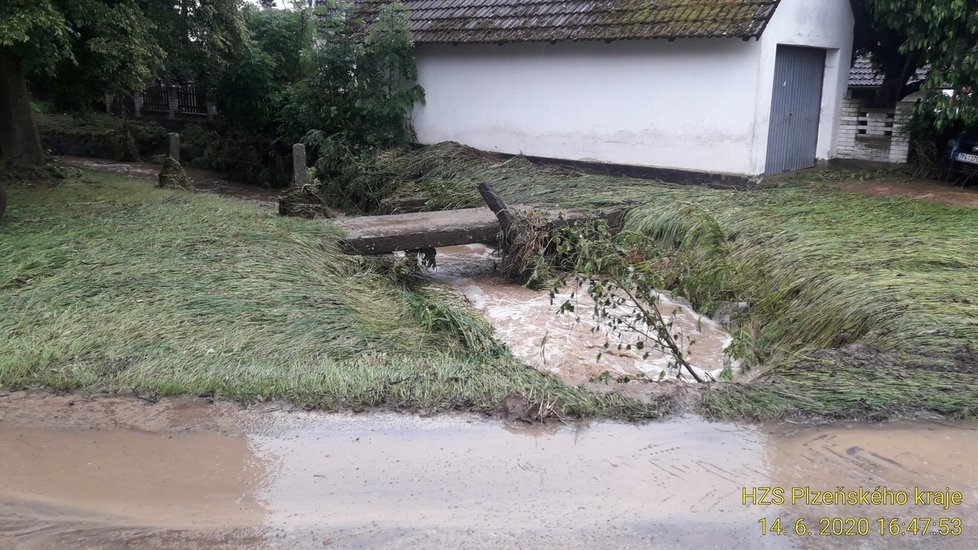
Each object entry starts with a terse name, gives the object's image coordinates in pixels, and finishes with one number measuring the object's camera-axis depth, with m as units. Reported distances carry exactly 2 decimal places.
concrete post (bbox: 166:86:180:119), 24.12
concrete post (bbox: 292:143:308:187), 11.67
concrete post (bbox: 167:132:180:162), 14.99
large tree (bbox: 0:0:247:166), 10.14
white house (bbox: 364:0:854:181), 12.34
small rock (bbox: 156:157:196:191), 13.77
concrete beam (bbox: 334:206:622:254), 9.41
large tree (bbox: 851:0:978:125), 11.62
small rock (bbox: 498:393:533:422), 4.96
